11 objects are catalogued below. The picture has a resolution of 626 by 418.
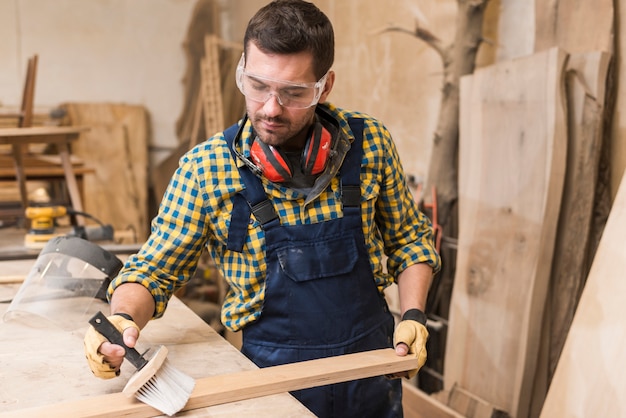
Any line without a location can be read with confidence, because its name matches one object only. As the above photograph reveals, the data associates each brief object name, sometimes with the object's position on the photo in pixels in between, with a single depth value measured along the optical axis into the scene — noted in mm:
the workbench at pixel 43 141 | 3945
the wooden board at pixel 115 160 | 6953
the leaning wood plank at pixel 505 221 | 2768
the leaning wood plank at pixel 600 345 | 2111
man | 1916
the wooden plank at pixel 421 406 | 3182
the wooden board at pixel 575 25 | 2633
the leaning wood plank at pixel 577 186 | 2680
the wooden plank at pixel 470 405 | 3009
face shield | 2359
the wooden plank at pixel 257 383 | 1564
